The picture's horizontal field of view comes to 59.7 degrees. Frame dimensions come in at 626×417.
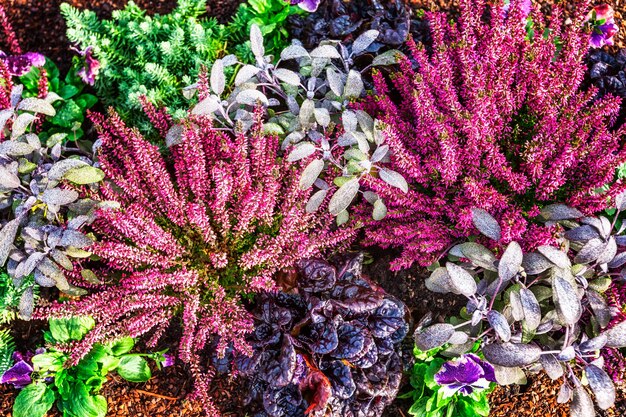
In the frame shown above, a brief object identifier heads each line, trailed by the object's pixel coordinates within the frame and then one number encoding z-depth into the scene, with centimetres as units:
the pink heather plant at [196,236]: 221
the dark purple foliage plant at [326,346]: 228
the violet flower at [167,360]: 260
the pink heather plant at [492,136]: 217
